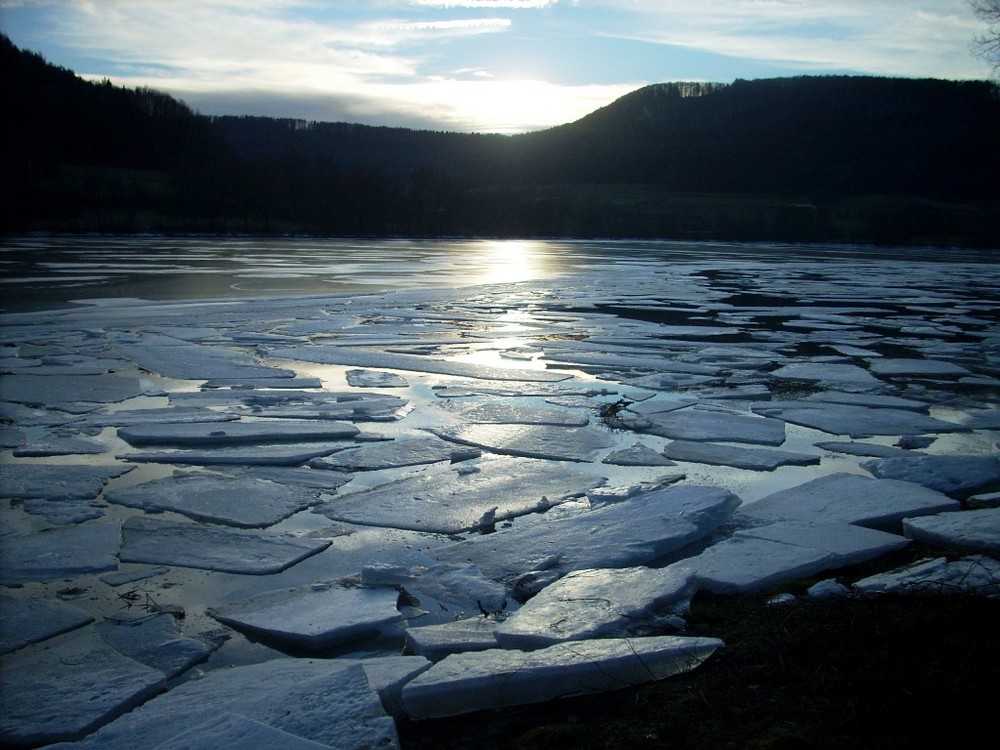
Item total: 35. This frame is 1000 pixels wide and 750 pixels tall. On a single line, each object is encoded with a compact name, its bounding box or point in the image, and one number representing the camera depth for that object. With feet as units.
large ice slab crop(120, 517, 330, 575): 9.25
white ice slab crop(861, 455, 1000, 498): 12.05
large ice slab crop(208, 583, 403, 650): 7.66
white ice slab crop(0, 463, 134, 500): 11.28
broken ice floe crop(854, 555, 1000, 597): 7.87
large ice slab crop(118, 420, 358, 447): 14.02
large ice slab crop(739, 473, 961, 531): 10.66
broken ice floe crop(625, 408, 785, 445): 14.84
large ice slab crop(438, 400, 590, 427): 15.76
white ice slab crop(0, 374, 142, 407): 17.11
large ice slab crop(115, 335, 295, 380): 20.07
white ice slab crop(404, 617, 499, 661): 7.30
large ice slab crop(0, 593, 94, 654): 7.50
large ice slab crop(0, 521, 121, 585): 8.86
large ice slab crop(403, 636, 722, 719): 6.54
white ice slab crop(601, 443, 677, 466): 13.33
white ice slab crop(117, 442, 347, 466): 13.03
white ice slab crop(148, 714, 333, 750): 5.80
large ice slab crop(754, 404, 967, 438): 15.62
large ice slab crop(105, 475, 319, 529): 10.69
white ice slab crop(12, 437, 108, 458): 13.19
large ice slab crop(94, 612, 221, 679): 7.21
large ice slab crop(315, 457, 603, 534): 10.68
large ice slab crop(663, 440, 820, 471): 13.35
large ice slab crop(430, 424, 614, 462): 13.79
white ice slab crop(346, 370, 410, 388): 19.31
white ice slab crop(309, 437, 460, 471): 12.96
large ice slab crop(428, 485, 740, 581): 9.38
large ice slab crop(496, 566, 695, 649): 7.50
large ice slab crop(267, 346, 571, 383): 20.52
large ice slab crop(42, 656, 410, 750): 6.02
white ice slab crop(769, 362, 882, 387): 20.36
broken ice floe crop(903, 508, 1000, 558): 9.30
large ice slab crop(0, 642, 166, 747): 6.20
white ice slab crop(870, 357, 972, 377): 21.65
